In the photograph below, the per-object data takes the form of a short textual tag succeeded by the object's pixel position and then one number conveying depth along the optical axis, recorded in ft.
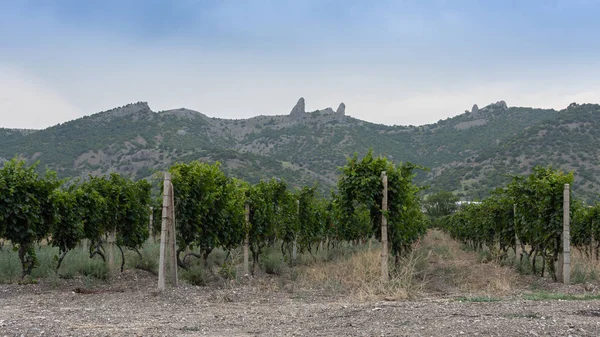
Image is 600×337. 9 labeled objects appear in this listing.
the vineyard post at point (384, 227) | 34.33
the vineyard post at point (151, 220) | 51.33
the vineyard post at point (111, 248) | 39.06
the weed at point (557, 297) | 26.23
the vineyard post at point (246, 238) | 43.37
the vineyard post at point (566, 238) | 35.29
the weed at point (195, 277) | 36.47
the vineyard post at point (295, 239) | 56.49
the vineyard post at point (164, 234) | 30.25
